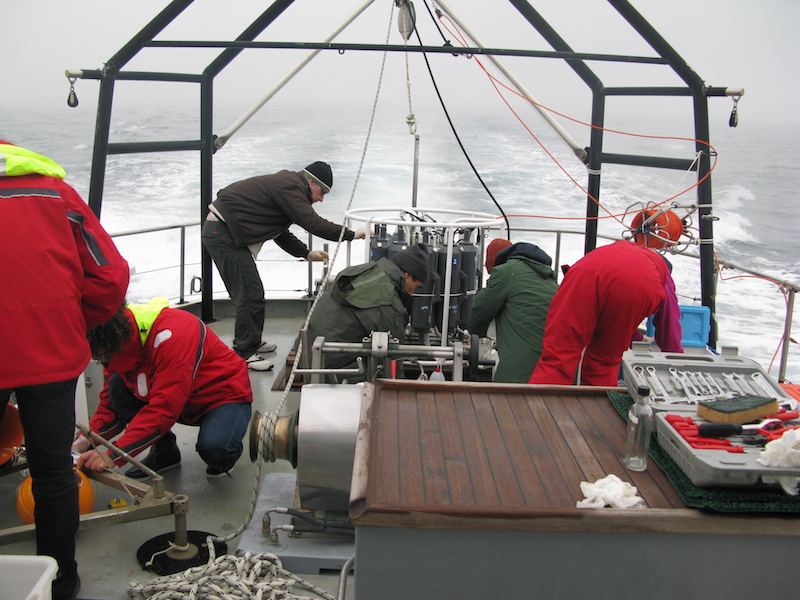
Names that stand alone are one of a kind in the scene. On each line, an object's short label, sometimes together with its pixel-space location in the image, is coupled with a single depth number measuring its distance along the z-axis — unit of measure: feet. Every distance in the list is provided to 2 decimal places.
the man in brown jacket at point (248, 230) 14.15
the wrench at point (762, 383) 5.75
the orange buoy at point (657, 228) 12.01
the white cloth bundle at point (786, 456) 4.27
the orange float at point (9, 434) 8.18
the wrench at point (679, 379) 5.71
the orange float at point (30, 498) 7.96
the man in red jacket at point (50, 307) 5.87
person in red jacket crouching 8.18
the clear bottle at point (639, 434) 4.99
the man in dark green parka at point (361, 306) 10.07
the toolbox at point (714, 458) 4.27
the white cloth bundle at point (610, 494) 4.39
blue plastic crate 12.96
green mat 4.30
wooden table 4.19
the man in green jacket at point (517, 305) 10.25
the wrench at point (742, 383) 5.82
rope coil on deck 6.92
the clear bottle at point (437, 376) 8.95
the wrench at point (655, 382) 5.75
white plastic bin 5.72
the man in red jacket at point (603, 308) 8.64
